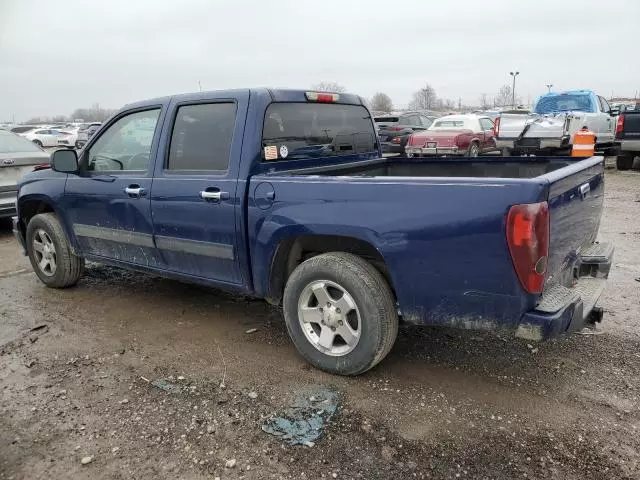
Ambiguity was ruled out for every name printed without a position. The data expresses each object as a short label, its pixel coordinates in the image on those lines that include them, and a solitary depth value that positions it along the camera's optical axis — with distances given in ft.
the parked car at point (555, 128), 40.52
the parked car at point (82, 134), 106.14
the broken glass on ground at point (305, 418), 9.11
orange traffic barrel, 23.81
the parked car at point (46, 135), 109.60
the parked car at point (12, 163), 24.84
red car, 43.70
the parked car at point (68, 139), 108.35
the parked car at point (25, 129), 124.88
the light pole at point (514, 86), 266.28
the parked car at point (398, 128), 52.01
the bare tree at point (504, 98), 378.53
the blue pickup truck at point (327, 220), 8.81
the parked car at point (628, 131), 40.34
